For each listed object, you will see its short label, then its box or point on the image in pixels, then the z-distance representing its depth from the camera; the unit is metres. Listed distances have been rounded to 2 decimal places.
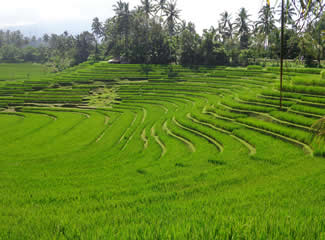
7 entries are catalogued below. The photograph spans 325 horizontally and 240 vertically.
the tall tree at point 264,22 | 52.71
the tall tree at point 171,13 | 70.75
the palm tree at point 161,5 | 72.31
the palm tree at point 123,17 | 71.56
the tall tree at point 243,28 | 61.69
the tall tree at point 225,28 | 69.94
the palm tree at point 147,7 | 72.38
